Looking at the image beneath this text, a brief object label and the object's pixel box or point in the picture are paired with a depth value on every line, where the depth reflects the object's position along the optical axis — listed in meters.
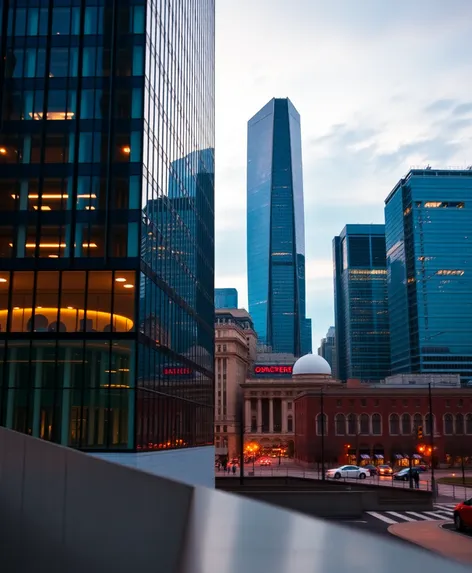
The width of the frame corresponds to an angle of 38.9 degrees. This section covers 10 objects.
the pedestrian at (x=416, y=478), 66.69
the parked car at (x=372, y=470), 98.83
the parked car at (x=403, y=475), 84.38
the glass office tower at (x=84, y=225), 35.69
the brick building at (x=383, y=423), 122.06
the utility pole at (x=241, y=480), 62.27
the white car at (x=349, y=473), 85.56
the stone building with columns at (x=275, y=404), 176.88
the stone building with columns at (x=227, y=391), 182.50
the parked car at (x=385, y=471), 99.12
